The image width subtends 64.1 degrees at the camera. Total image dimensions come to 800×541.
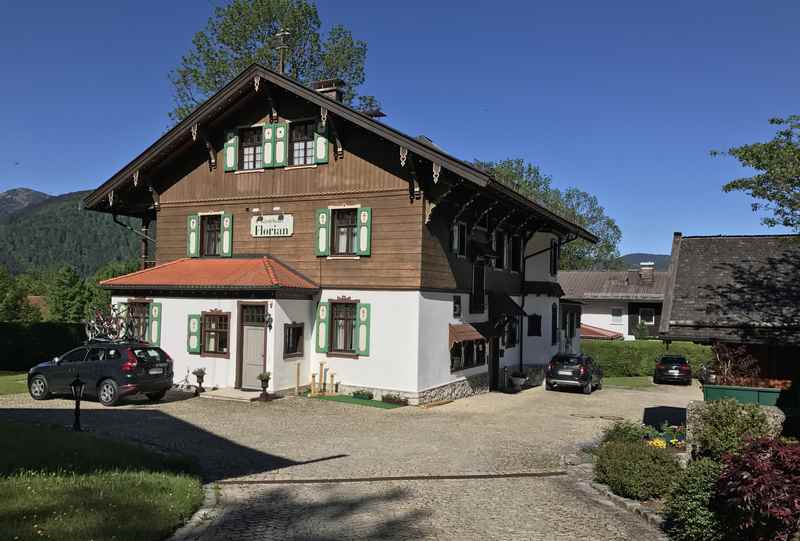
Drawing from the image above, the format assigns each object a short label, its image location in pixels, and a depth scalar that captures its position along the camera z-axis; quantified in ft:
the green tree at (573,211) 210.38
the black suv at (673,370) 103.30
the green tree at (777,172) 51.67
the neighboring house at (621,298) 164.45
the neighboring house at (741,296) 39.81
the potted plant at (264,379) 62.54
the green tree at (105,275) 183.69
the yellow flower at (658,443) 39.64
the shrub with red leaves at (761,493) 21.58
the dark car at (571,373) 83.82
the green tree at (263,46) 112.16
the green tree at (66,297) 198.90
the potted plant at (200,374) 66.74
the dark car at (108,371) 56.29
